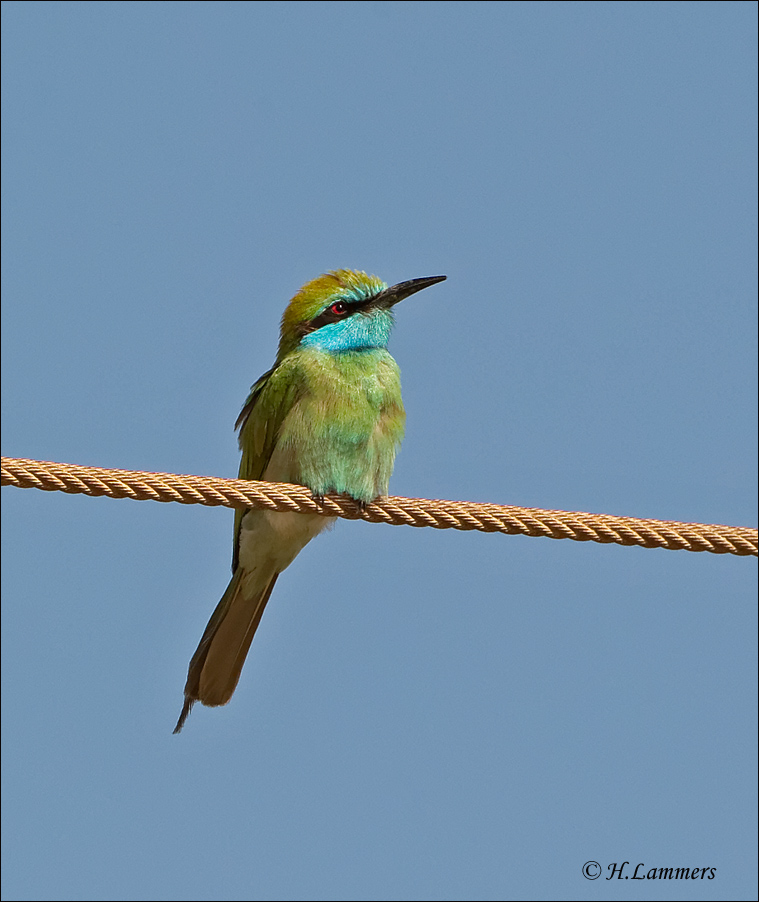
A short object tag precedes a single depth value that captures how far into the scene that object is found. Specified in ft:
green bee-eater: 31.78
